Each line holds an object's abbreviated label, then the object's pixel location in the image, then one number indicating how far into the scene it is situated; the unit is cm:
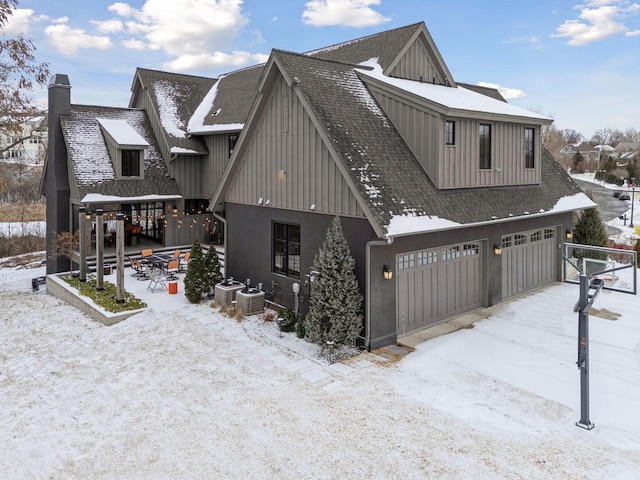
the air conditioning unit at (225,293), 1289
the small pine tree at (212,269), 1374
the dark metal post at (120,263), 1341
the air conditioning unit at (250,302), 1233
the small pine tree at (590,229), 1878
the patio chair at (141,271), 1679
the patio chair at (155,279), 1526
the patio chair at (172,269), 1617
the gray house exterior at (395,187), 1019
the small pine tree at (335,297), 942
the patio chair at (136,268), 1695
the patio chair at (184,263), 1784
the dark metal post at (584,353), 688
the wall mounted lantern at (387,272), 993
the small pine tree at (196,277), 1344
